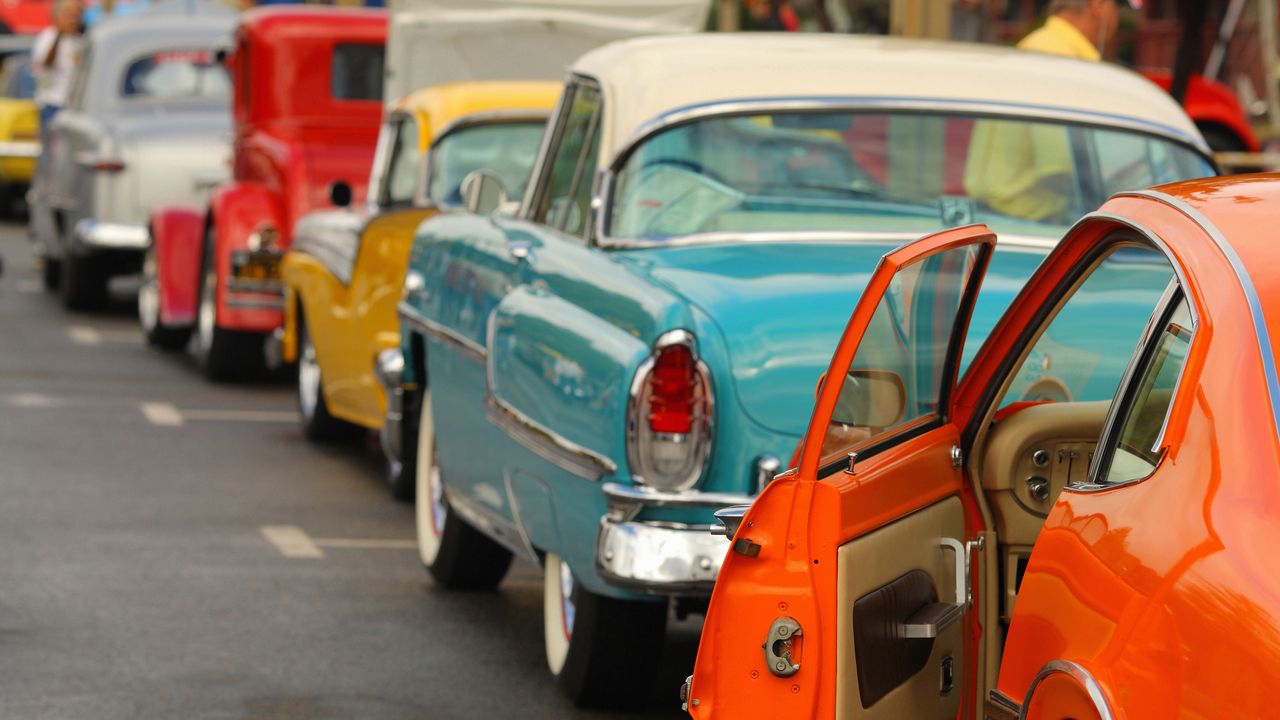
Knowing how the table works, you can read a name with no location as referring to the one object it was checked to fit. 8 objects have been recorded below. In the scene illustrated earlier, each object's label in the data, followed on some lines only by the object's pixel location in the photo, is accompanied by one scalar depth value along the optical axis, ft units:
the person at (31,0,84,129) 130.11
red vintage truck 83.71
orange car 19.89
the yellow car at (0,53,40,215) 173.58
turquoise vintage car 35.53
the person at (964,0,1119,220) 45.09
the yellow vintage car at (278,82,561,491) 63.41
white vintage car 102.53
